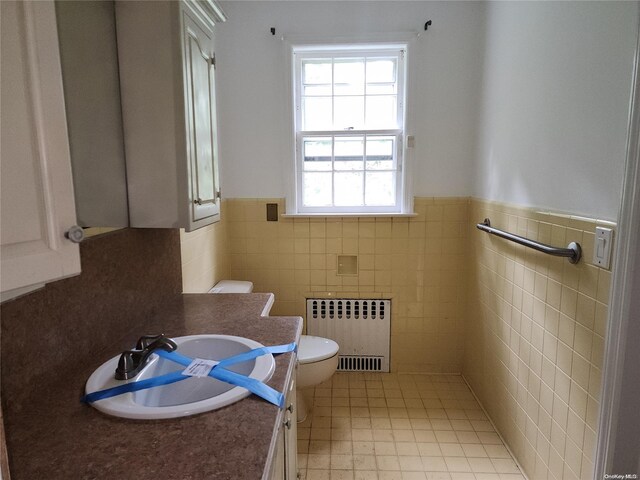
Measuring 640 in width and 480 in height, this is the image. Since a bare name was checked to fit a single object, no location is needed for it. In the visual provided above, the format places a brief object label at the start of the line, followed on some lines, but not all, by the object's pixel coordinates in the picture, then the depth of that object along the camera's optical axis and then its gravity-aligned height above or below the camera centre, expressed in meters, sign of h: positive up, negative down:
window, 2.47 +0.30
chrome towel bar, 1.35 -0.28
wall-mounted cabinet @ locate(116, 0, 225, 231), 1.13 +0.20
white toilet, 2.02 -0.97
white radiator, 2.64 -1.04
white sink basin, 0.84 -0.52
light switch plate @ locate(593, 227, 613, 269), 1.19 -0.23
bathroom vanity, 0.69 -0.52
